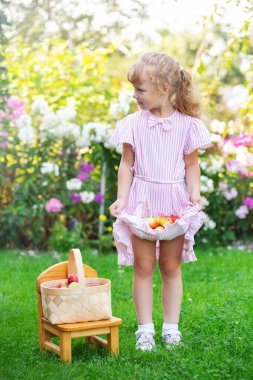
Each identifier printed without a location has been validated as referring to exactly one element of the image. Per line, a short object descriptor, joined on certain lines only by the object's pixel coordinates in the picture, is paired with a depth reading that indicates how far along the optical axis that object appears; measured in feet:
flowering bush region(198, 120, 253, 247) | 30.77
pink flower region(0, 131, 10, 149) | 28.43
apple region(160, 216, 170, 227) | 14.99
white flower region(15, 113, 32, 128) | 29.74
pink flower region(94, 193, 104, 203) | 29.93
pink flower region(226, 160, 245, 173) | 31.31
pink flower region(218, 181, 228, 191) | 31.04
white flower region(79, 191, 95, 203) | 29.47
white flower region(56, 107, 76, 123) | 29.95
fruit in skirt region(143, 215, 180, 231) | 14.98
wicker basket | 14.04
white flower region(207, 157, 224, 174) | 30.50
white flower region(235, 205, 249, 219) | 31.39
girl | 15.31
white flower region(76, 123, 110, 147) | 29.29
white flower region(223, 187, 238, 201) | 30.97
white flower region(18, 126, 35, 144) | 29.66
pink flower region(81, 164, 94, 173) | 30.18
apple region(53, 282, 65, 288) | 15.01
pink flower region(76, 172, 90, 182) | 30.20
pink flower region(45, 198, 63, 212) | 28.99
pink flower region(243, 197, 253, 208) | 31.39
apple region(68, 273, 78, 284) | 14.93
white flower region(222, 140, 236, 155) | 31.71
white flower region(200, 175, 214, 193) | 29.63
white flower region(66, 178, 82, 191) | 29.39
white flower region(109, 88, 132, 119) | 29.62
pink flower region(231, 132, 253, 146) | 31.83
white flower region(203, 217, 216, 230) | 30.00
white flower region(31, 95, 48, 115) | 30.52
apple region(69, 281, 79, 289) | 14.46
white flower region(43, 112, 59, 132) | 29.81
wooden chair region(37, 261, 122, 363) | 13.98
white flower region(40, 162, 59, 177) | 29.24
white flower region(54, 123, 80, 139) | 29.83
